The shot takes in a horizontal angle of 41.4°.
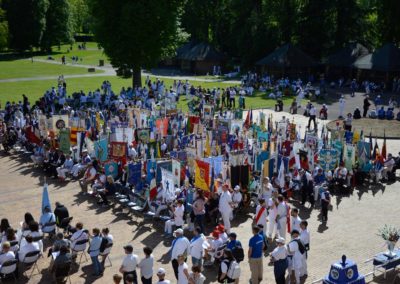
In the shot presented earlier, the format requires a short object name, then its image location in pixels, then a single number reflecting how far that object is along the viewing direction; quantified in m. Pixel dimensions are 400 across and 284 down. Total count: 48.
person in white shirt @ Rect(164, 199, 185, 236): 15.90
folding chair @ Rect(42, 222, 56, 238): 15.44
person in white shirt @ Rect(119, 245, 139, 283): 12.02
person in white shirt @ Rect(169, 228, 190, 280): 12.49
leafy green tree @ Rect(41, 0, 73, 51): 93.62
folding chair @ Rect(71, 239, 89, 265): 14.02
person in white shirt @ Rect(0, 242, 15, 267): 12.69
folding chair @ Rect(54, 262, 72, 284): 12.47
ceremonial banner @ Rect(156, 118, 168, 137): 25.25
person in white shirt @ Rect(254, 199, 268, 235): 15.27
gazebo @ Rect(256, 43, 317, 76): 53.84
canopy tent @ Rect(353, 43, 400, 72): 49.47
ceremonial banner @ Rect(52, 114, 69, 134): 25.17
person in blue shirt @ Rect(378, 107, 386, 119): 35.68
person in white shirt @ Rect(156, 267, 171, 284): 10.62
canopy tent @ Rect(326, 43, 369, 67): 53.78
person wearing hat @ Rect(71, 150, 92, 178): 22.12
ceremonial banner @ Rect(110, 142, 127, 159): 21.38
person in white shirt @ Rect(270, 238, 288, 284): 12.18
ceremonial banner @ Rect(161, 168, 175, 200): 17.45
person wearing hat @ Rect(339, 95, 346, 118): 36.06
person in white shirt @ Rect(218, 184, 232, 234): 16.17
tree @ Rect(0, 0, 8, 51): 53.14
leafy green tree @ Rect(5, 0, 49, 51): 86.25
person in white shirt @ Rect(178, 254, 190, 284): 11.20
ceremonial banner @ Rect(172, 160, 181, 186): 18.08
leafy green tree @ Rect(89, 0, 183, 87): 41.88
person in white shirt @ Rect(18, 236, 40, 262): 13.07
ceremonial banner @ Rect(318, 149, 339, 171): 21.30
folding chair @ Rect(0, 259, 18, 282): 12.71
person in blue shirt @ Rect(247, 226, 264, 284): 12.53
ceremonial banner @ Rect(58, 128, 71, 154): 23.89
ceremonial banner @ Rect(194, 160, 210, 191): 17.53
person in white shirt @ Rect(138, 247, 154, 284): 11.97
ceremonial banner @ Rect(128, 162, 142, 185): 19.49
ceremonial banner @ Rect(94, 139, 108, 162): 22.08
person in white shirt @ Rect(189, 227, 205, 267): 12.83
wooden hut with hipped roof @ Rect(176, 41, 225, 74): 64.62
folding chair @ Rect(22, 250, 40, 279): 13.09
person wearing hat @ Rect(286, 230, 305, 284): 12.55
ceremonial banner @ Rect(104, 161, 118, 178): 20.34
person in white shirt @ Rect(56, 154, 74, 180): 21.91
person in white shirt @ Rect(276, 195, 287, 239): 15.56
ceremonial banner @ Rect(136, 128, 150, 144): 24.23
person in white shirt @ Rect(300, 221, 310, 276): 13.11
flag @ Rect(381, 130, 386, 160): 22.31
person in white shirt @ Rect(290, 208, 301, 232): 14.10
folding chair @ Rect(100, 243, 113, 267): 13.57
